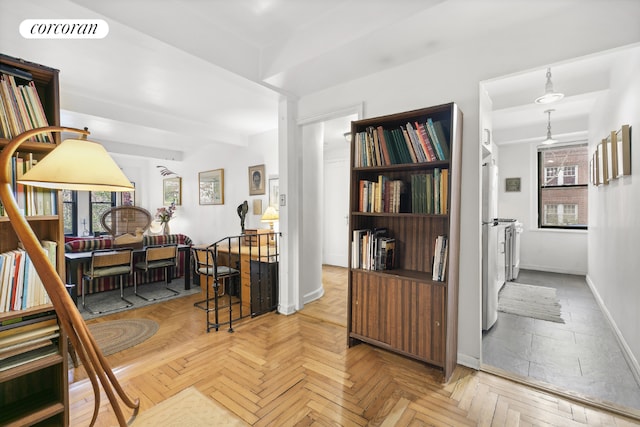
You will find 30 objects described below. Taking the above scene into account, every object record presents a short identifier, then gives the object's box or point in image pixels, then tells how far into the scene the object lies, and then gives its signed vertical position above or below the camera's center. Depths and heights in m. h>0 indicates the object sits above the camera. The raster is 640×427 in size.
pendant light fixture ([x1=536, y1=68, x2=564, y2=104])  2.83 +1.17
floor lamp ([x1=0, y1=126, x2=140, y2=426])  0.96 +0.12
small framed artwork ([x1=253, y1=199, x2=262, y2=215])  5.22 +0.08
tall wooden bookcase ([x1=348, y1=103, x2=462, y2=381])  2.09 -0.36
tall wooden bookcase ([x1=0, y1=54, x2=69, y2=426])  1.45 -0.69
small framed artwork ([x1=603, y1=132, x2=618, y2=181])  2.71 +0.51
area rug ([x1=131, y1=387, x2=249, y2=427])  1.65 -1.21
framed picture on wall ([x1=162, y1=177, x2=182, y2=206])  7.04 +0.53
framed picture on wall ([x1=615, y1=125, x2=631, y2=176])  2.35 +0.50
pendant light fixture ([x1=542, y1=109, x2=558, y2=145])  4.77 +1.24
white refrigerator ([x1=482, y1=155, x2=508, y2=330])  2.72 -0.34
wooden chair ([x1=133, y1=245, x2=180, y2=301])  4.21 -0.74
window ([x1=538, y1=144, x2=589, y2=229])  5.31 +0.44
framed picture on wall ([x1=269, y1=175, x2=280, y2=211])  4.96 +0.35
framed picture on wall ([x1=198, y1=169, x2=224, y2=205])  5.99 +0.53
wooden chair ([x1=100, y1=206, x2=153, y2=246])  7.23 -0.20
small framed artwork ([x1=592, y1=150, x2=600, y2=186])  3.61 +0.51
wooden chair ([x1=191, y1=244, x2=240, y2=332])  3.00 -0.70
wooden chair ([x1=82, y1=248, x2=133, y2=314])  3.72 -0.72
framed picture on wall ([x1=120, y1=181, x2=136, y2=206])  7.96 +0.36
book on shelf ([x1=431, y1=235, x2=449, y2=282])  2.10 -0.35
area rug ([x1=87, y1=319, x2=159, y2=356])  2.65 -1.23
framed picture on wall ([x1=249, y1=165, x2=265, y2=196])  5.17 +0.57
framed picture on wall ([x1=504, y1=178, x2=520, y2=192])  5.80 +0.53
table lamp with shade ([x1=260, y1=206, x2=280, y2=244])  4.11 -0.07
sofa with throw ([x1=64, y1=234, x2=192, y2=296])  3.97 -0.55
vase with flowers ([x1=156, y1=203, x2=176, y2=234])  6.83 -0.08
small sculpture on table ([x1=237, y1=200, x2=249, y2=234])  5.16 +0.03
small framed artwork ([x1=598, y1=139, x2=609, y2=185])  3.15 +0.54
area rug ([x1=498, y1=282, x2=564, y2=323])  3.33 -1.20
